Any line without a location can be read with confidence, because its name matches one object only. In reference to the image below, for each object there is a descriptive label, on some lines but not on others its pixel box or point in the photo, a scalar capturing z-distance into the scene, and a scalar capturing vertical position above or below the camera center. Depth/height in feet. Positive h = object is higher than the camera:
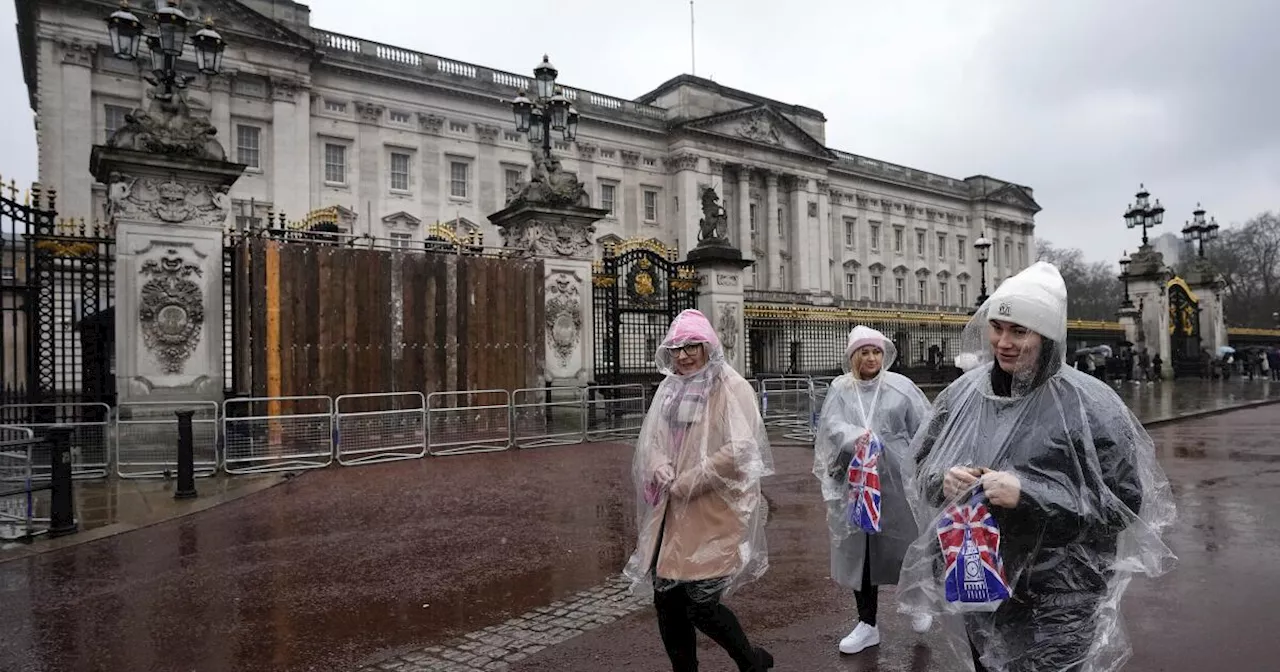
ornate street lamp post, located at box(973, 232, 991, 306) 80.38 +10.52
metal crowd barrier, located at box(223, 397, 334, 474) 33.88 -3.98
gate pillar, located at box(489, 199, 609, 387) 47.09 +5.07
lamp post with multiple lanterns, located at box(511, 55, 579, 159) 48.37 +15.65
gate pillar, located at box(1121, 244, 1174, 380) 101.45 +4.79
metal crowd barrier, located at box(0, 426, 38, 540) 22.31 -4.24
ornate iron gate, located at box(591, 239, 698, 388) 50.83 +3.60
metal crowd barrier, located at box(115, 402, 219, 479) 32.45 -3.81
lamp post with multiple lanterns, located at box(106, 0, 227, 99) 35.17 +15.39
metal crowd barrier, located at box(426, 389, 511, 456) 39.83 -4.04
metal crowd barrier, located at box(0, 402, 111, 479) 31.71 -4.02
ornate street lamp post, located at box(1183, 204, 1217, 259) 108.80 +16.38
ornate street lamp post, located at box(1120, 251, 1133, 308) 104.22 +9.22
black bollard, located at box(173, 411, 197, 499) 28.19 -4.22
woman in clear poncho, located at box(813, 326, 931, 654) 14.35 -2.49
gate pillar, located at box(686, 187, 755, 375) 52.39 +4.54
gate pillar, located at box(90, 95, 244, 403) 34.47 +4.95
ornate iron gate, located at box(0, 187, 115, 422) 34.91 +2.82
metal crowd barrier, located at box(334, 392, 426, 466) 36.88 -4.05
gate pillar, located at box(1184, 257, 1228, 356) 112.57 +5.74
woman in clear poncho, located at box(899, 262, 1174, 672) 8.48 -1.94
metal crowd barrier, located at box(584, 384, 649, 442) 45.31 -4.27
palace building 97.60 +36.29
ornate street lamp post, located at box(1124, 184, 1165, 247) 93.91 +15.94
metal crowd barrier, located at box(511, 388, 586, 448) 42.65 -4.15
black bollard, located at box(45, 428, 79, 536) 22.84 -3.97
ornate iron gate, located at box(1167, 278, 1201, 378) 107.04 +1.32
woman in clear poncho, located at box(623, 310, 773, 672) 11.46 -2.43
